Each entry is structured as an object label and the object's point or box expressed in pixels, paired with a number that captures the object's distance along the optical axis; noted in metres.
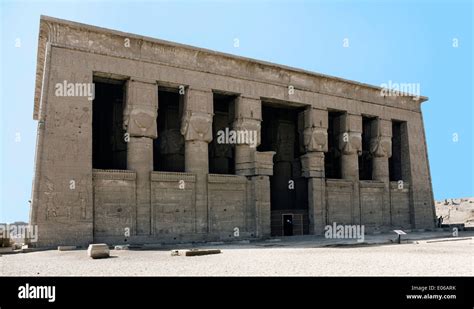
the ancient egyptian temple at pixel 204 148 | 15.91
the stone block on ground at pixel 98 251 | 11.86
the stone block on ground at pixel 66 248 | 14.35
